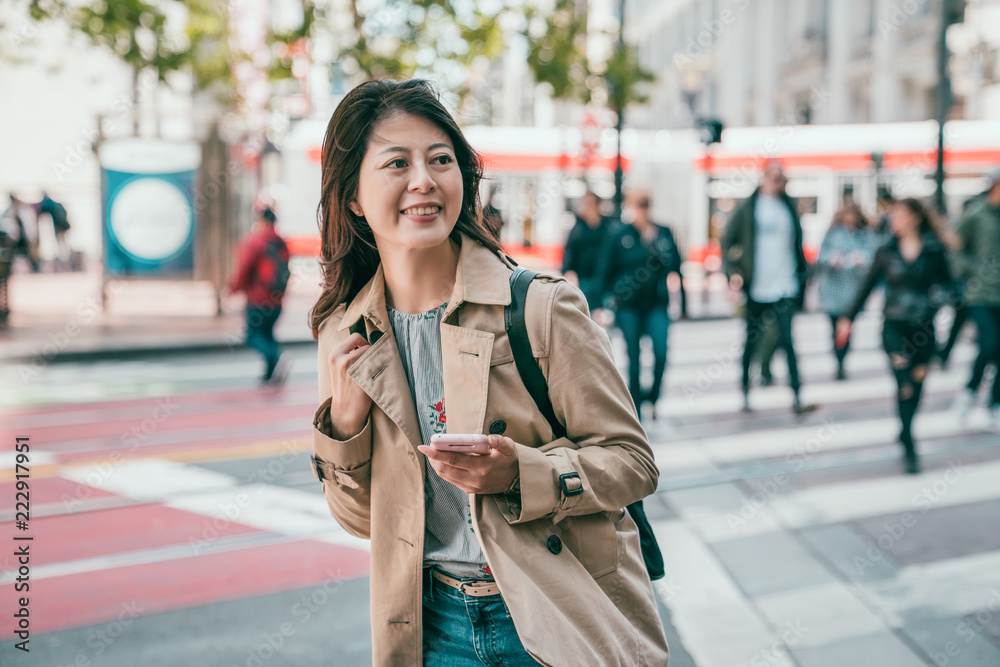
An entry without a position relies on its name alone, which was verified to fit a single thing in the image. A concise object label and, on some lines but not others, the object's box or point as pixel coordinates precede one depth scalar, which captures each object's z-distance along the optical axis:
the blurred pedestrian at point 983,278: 7.15
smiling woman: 1.65
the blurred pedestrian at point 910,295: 6.06
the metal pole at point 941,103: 12.52
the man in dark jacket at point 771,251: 7.97
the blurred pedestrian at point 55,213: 20.95
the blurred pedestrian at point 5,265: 13.70
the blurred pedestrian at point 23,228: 17.58
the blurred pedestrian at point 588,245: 9.51
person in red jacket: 9.55
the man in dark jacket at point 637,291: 7.58
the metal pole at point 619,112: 14.45
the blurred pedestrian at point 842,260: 10.05
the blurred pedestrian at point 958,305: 7.36
